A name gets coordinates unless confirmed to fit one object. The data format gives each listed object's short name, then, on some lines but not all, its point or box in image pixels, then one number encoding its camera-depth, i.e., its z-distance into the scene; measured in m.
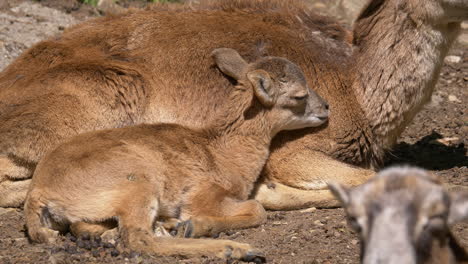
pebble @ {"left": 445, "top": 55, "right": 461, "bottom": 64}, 27.09
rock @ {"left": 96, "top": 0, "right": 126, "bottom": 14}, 28.23
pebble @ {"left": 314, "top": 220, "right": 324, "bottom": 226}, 16.44
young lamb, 14.70
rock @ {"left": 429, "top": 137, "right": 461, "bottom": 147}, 22.23
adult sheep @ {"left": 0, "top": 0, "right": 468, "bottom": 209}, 18.09
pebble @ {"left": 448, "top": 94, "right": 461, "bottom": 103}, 24.80
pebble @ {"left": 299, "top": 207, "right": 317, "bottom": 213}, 17.88
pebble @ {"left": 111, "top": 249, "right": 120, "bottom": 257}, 14.36
